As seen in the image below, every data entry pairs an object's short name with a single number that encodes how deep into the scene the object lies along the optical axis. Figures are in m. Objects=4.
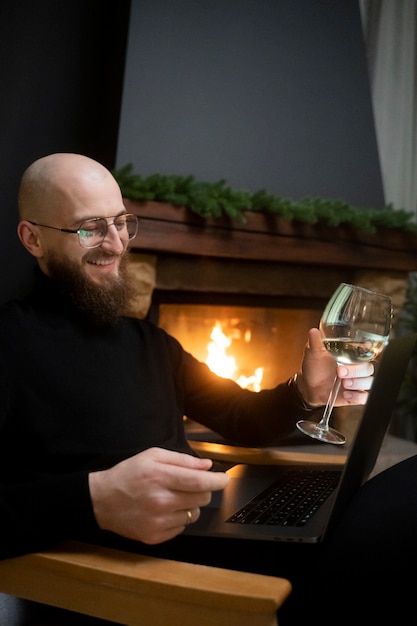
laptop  1.04
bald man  0.99
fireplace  2.50
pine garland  2.37
